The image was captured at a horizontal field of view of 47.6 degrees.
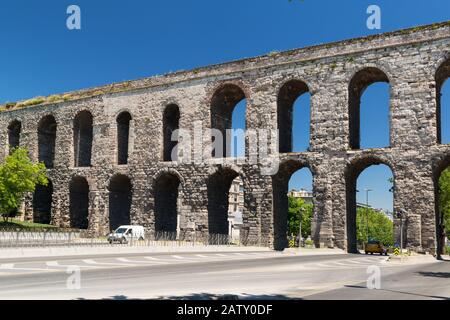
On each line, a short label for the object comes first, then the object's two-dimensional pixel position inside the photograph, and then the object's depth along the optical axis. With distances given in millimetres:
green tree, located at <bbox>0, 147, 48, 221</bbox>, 43531
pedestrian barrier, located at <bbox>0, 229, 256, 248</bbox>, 29734
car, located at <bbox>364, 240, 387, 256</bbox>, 42281
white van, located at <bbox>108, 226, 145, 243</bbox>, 38344
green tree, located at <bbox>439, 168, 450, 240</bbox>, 50969
